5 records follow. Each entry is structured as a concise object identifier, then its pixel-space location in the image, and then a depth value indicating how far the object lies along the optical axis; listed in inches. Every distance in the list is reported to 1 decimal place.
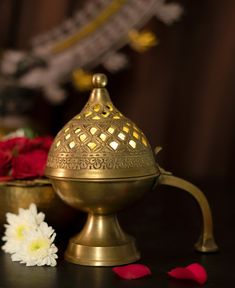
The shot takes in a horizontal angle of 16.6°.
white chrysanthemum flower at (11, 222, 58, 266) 23.8
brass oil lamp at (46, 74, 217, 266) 23.2
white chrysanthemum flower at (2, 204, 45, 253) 24.8
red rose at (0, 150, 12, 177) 26.6
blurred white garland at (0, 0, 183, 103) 46.5
